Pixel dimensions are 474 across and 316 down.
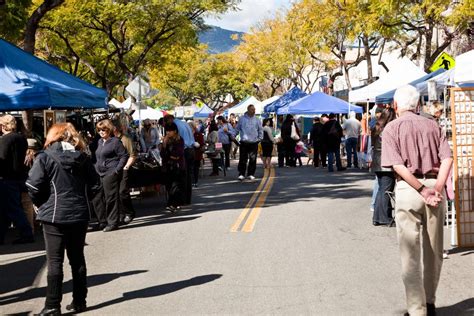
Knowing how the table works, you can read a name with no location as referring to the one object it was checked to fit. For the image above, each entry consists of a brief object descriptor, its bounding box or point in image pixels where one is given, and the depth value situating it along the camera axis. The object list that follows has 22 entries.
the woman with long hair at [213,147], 23.72
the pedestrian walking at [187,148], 15.55
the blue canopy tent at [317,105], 30.67
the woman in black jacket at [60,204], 6.84
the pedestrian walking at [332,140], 24.53
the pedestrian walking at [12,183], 11.42
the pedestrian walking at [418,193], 6.23
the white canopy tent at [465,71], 9.23
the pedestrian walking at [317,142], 26.39
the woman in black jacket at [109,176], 12.38
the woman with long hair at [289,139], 28.16
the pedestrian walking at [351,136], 25.65
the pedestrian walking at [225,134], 25.95
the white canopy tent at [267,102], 45.34
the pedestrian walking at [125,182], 12.85
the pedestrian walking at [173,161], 14.65
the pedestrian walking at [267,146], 25.55
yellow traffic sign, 20.81
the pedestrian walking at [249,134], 20.59
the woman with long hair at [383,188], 11.83
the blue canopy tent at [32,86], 12.91
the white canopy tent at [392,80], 21.17
